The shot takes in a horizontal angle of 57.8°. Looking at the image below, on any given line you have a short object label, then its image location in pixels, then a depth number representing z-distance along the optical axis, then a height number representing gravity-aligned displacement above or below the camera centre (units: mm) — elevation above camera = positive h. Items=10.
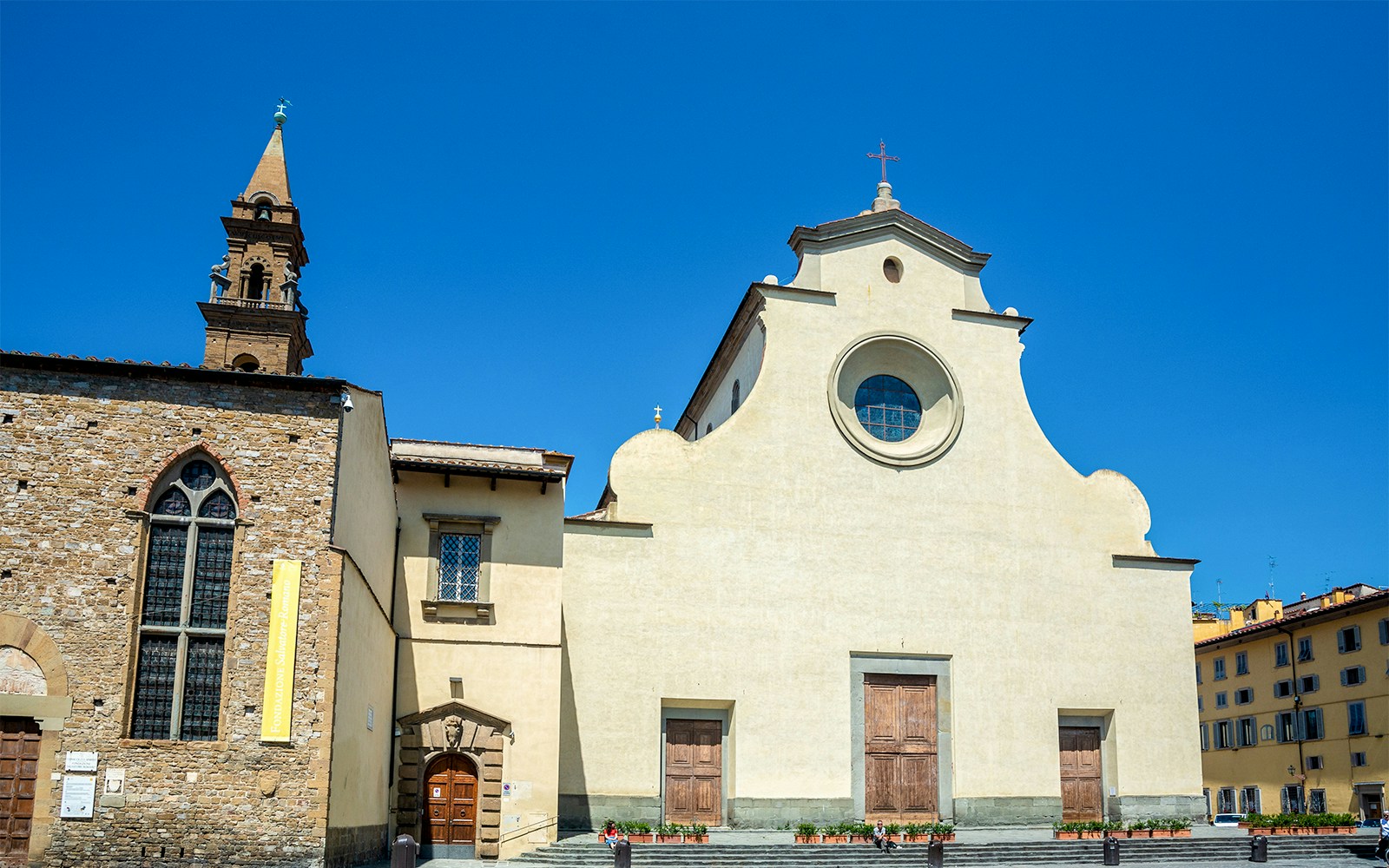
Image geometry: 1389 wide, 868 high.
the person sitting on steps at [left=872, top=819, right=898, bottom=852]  24266 -2482
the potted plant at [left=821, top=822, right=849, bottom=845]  24797 -2408
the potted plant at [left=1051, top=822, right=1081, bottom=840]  26109 -2393
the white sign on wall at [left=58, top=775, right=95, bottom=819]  17328 -1303
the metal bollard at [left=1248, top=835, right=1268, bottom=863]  24719 -2545
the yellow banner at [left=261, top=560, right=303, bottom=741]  18016 +696
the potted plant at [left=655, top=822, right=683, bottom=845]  24406 -2414
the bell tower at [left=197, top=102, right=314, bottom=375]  38281 +12586
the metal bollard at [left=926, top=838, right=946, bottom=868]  22734 -2522
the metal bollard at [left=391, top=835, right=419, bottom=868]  19375 -2247
